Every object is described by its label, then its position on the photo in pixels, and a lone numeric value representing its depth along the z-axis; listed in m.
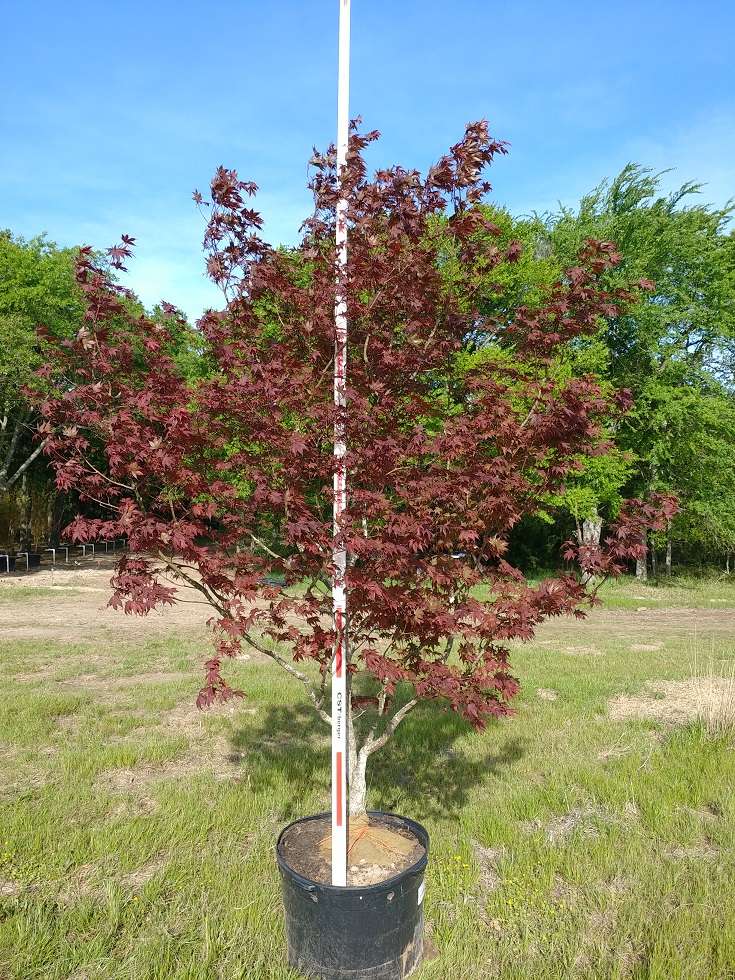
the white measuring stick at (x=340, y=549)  3.19
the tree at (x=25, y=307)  19.81
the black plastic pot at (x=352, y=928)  3.01
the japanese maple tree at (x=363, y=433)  3.28
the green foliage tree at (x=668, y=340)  20.95
